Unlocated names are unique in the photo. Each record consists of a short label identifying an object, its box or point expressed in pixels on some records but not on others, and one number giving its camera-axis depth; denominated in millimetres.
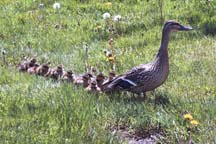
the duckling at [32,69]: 15978
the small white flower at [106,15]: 19942
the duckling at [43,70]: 15644
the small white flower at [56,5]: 22531
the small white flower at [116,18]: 19874
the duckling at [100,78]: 14143
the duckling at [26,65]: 16297
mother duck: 13198
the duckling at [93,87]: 13783
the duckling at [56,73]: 15146
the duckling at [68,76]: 14664
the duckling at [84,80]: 14186
